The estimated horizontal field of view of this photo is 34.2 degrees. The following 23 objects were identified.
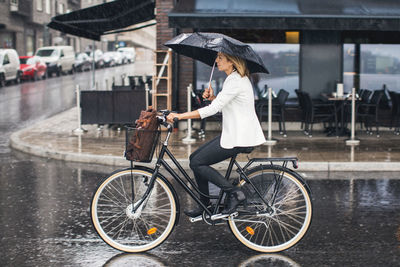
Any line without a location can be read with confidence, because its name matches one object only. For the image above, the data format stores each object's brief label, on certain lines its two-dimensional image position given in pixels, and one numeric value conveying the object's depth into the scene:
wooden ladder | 14.53
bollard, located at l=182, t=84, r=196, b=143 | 12.64
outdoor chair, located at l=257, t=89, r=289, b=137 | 13.89
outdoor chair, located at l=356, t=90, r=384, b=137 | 13.80
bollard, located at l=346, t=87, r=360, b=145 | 12.52
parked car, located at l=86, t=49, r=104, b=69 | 50.25
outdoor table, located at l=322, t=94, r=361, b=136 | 13.56
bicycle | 5.60
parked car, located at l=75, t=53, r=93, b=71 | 46.84
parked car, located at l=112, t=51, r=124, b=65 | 56.85
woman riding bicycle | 5.50
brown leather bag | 5.31
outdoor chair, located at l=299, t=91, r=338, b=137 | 13.90
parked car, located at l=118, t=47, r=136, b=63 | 62.92
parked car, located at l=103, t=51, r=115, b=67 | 53.22
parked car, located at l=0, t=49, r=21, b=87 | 31.89
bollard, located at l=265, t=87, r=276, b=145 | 12.45
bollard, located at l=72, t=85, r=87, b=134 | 14.15
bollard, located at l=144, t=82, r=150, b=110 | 14.28
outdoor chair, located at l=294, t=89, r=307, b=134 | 14.42
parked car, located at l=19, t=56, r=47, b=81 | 35.63
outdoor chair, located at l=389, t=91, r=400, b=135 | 14.13
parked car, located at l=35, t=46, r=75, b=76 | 41.06
